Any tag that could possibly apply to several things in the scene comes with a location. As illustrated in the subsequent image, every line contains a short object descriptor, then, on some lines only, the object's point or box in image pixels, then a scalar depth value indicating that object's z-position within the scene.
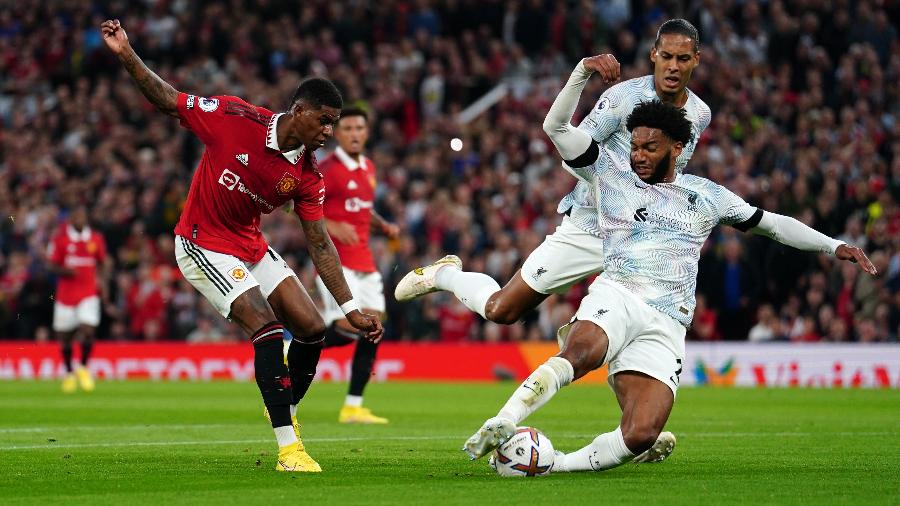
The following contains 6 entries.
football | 15.90
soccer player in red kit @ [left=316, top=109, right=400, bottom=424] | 27.89
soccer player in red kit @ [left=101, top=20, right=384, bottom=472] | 17.37
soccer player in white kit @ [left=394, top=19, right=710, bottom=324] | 18.81
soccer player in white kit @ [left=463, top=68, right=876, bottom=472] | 16.48
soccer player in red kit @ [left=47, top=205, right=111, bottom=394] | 40.72
